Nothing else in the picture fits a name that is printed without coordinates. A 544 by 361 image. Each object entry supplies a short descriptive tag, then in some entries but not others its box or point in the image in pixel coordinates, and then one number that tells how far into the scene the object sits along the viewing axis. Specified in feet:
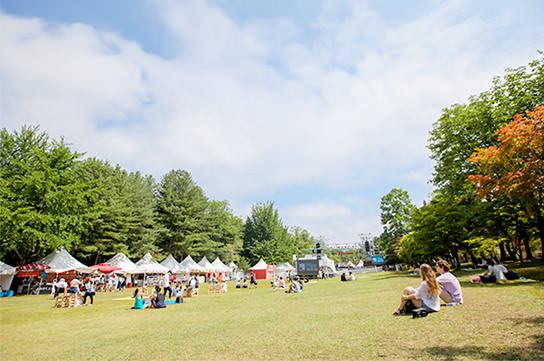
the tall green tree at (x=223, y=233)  178.19
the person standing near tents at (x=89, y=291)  53.72
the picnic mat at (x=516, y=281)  39.50
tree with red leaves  38.99
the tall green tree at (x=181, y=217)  160.25
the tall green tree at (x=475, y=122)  62.49
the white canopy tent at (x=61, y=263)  84.02
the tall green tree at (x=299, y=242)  270.38
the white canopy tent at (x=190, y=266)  129.72
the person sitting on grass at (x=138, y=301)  45.03
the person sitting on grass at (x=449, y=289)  26.35
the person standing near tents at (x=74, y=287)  52.20
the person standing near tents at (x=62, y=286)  60.08
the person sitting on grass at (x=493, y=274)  40.14
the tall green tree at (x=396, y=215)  161.21
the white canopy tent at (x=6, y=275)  75.44
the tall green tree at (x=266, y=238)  203.31
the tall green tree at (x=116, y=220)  117.80
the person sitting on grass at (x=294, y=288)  65.62
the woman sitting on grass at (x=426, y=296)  23.09
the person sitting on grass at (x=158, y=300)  46.26
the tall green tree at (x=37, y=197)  82.64
